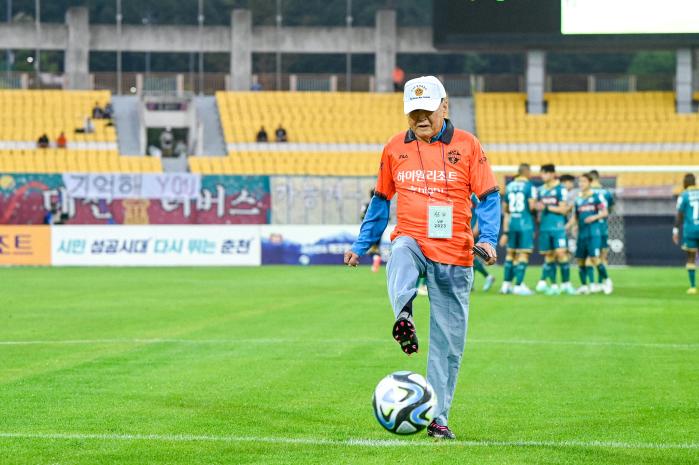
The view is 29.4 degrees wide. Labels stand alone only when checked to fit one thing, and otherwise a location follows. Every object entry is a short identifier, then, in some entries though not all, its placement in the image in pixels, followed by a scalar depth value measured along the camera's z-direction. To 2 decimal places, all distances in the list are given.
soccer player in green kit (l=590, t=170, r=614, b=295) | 26.86
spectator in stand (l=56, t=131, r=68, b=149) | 53.84
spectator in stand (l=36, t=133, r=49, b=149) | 53.41
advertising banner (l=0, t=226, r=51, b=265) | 40.12
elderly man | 8.46
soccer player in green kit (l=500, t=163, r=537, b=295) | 26.02
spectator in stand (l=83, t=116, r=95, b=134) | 55.12
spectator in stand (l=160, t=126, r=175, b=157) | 59.44
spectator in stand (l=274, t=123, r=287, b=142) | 55.28
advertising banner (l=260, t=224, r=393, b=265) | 41.12
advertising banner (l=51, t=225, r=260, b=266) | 40.12
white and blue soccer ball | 7.84
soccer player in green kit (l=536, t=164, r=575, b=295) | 26.34
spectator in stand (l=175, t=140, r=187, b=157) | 59.69
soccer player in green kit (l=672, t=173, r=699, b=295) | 26.66
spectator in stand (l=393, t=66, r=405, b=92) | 61.84
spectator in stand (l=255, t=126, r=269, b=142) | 54.94
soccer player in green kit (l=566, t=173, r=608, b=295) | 26.97
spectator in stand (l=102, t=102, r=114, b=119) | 56.53
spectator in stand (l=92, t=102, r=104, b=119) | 56.53
